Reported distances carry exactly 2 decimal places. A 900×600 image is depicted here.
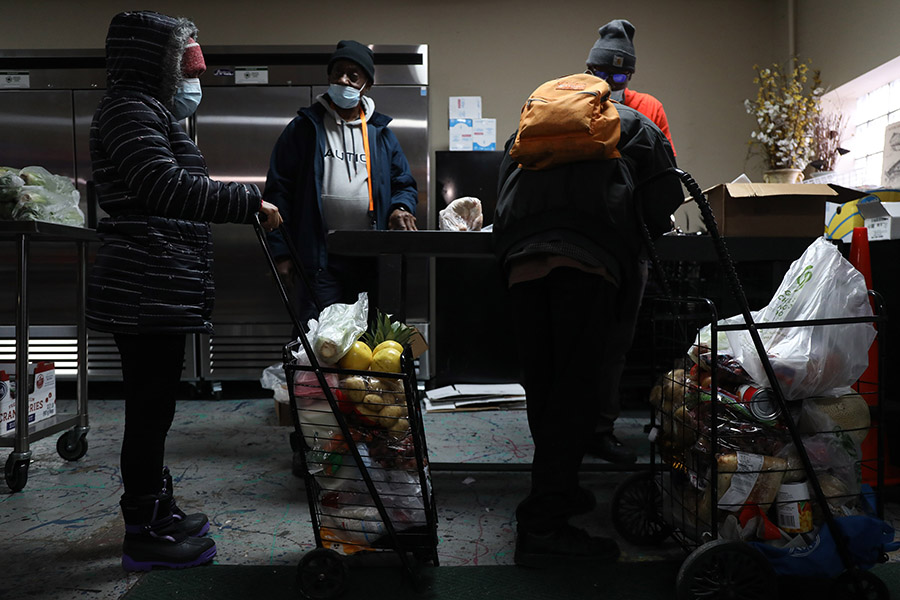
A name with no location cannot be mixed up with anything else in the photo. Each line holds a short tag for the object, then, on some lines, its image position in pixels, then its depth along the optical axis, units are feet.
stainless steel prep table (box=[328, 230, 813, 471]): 5.99
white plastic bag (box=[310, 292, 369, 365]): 4.57
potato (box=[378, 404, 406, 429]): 4.52
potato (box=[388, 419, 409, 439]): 4.57
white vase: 9.93
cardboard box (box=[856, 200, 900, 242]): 6.68
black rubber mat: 4.55
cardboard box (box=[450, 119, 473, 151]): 13.26
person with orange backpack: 4.62
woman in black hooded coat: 4.71
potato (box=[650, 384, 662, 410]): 5.11
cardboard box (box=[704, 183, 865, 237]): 6.22
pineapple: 4.98
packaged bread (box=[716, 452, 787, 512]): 4.18
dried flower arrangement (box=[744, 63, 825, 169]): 10.80
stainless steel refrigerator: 11.94
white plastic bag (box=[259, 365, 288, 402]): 8.61
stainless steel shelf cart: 6.79
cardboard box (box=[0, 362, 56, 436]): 7.38
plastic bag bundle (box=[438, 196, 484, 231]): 8.91
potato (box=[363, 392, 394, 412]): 4.50
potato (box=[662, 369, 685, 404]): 4.79
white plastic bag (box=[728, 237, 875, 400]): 4.31
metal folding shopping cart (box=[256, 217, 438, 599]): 4.47
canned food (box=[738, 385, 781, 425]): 4.23
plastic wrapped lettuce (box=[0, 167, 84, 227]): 7.17
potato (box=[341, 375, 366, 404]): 4.53
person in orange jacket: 7.09
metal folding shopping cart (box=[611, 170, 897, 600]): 4.05
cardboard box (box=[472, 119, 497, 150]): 13.28
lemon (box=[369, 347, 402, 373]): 4.62
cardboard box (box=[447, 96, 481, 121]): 13.30
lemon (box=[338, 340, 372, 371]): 4.66
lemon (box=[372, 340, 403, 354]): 4.75
